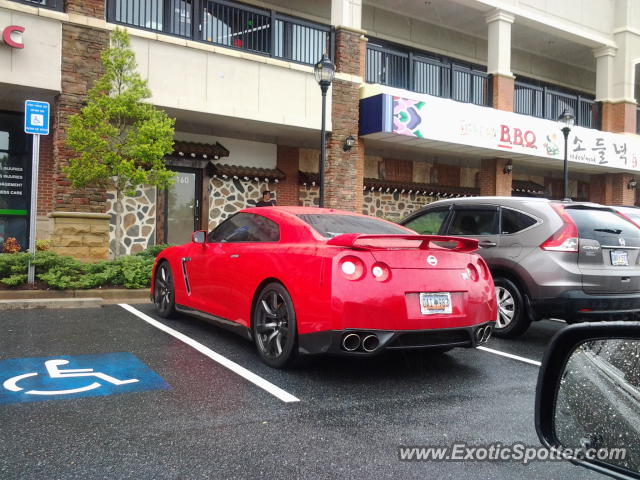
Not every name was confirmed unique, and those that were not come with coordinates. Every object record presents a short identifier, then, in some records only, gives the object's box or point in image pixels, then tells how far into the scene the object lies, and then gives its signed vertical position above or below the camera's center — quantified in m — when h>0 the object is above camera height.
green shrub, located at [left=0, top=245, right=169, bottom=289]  9.00 -0.55
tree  10.59 +2.02
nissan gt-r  4.37 -0.36
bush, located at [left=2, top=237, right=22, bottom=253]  11.16 -0.18
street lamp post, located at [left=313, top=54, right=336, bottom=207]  11.79 +3.44
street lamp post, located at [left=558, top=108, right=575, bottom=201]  16.53 +3.71
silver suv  6.12 -0.13
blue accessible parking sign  9.10 +1.95
